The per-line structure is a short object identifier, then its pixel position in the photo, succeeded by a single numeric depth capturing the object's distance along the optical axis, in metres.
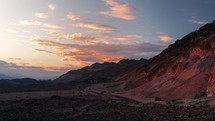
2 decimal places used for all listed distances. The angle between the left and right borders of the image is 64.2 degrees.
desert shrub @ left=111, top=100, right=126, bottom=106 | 15.30
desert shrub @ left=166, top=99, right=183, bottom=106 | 14.50
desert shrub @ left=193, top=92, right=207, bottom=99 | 17.36
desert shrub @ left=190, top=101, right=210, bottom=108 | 12.93
